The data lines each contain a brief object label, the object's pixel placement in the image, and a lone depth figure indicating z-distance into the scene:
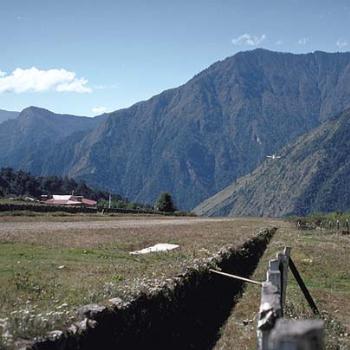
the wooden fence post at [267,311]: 6.02
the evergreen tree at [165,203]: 139.50
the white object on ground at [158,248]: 27.33
